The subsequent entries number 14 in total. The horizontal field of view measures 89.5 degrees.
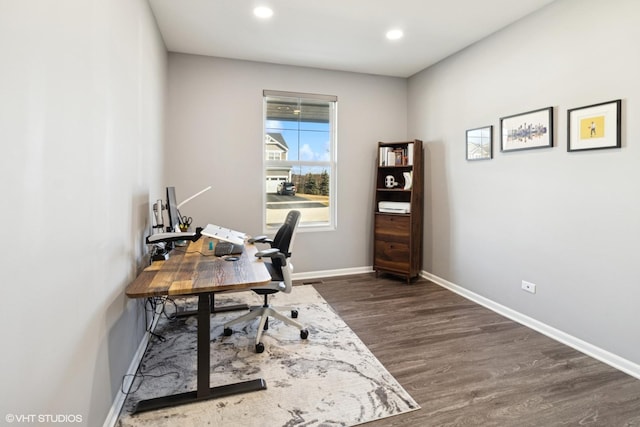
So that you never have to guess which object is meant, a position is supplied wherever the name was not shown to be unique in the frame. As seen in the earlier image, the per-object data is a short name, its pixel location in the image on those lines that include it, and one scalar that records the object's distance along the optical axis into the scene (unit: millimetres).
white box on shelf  4117
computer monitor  2645
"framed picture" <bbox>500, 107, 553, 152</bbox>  2725
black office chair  2449
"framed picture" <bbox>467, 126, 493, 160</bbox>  3312
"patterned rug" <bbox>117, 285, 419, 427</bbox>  1762
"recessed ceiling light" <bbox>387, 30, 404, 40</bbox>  3227
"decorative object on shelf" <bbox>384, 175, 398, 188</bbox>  4398
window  4207
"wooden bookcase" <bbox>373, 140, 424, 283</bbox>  4102
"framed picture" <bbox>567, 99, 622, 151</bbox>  2262
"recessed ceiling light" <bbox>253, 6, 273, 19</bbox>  2807
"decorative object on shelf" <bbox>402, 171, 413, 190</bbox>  4145
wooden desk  1651
